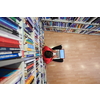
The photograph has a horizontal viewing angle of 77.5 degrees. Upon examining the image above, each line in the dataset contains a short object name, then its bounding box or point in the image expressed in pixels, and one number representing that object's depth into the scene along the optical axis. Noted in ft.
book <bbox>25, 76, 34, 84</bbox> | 2.77
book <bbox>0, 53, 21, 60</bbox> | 1.56
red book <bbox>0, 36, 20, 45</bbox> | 1.63
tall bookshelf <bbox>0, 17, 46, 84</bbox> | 1.78
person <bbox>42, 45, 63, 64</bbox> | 5.97
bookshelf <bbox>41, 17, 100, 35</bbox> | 4.84
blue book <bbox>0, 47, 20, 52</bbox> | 1.59
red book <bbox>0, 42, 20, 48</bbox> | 1.61
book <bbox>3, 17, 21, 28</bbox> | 1.88
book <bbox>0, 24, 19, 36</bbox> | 1.72
